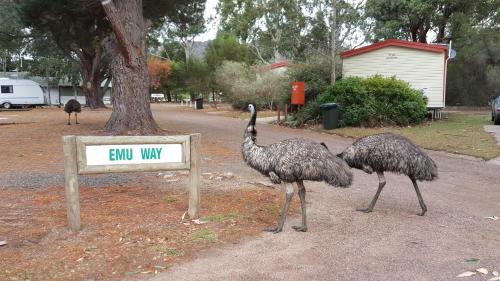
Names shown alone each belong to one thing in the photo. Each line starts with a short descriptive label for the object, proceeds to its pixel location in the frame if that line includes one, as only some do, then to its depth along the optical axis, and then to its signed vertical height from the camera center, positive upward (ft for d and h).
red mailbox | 68.03 -0.38
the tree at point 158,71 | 180.04 +7.78
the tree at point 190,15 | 66.85 +11.01
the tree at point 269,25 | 110.11 +16.15
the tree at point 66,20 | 52.70 +8.45
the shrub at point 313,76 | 70.44 +2.24
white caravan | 139.23 -0.01
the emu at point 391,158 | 21.26 -3.05
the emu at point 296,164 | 18.69 -2.90
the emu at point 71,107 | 66.33 -1.99
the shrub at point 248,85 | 84.68 +1.11
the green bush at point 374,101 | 61.82 -1.46
